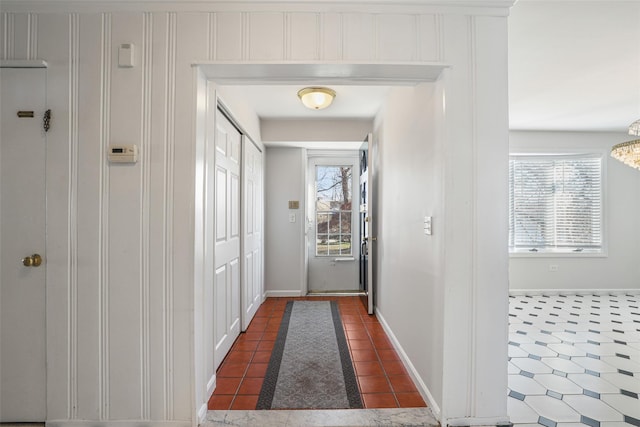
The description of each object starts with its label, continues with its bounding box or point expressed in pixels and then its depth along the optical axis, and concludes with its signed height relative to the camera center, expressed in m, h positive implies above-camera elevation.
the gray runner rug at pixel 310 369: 1.95 -1.21
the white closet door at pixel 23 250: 1.68 -0.20
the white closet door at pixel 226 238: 2.35 -0.20
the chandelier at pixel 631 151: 3.01 +0.68
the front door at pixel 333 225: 4.71 -0.16
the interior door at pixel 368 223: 3.59 -0.11
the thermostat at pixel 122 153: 1.66 +0.34
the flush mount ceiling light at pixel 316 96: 2.87 +1.16
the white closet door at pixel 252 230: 3.18 -0.18
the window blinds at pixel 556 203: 4.72 +0.19
